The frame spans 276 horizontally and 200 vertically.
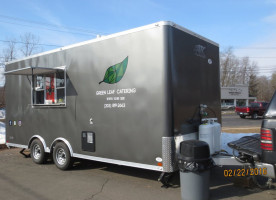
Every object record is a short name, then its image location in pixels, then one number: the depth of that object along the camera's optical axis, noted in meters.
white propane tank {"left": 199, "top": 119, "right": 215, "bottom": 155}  5.14
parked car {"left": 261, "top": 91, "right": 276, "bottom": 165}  3.73
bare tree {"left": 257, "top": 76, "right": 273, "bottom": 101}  77.56
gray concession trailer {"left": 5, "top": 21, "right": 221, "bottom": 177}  4.75
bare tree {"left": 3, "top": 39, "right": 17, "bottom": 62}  21.91
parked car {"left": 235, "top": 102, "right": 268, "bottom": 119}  25.11
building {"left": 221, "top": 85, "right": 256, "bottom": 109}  48.38
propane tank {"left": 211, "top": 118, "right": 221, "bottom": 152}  5.27
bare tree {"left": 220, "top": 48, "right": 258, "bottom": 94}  68.00
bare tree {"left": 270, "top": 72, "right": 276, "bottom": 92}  74.25
